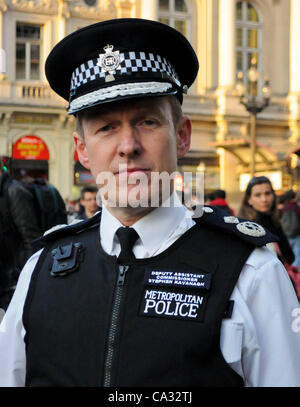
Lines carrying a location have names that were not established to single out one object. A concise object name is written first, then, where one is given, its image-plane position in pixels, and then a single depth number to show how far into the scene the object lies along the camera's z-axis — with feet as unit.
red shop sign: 68.28
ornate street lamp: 52.75
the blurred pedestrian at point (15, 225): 14.85
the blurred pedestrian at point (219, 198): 22.79
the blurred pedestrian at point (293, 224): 28.14
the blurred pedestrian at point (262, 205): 17.23
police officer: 4.78
